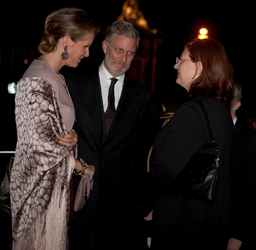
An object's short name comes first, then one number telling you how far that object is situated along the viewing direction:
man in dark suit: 2.91
